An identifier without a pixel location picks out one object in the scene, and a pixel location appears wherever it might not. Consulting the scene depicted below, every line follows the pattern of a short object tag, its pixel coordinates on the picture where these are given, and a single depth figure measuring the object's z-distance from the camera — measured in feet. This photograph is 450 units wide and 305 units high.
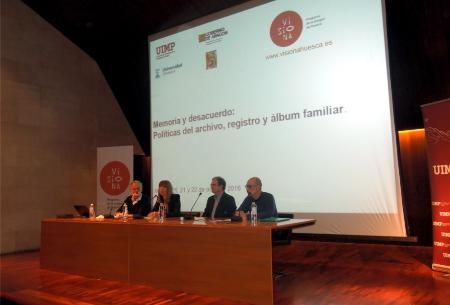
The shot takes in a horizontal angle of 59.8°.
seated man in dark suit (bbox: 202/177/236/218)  12.25
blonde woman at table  13.10
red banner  11.32
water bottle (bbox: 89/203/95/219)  13.22
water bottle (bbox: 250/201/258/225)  9.74
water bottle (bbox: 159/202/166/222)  11.17
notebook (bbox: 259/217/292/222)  9.83
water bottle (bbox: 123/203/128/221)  12.15
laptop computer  13.45
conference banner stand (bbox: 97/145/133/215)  19.71
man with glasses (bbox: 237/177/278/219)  11.62
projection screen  12.30
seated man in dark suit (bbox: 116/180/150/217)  13.32
